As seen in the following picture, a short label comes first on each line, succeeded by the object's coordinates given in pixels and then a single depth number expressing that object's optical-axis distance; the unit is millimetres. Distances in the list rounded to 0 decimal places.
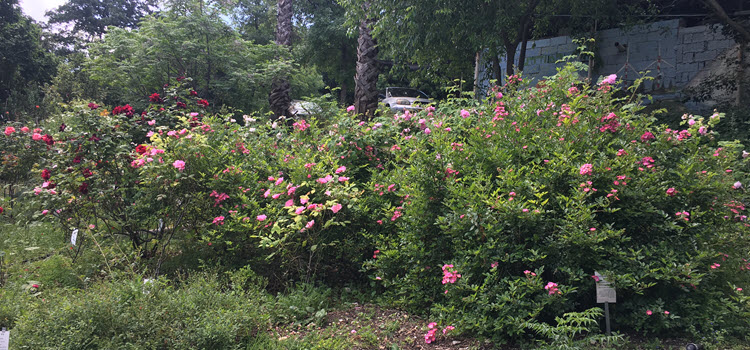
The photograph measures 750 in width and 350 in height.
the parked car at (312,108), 6309
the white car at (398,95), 16844
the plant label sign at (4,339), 2502
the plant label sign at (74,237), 4051
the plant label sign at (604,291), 2764
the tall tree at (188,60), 9492
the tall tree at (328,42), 20109
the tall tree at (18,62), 19797
